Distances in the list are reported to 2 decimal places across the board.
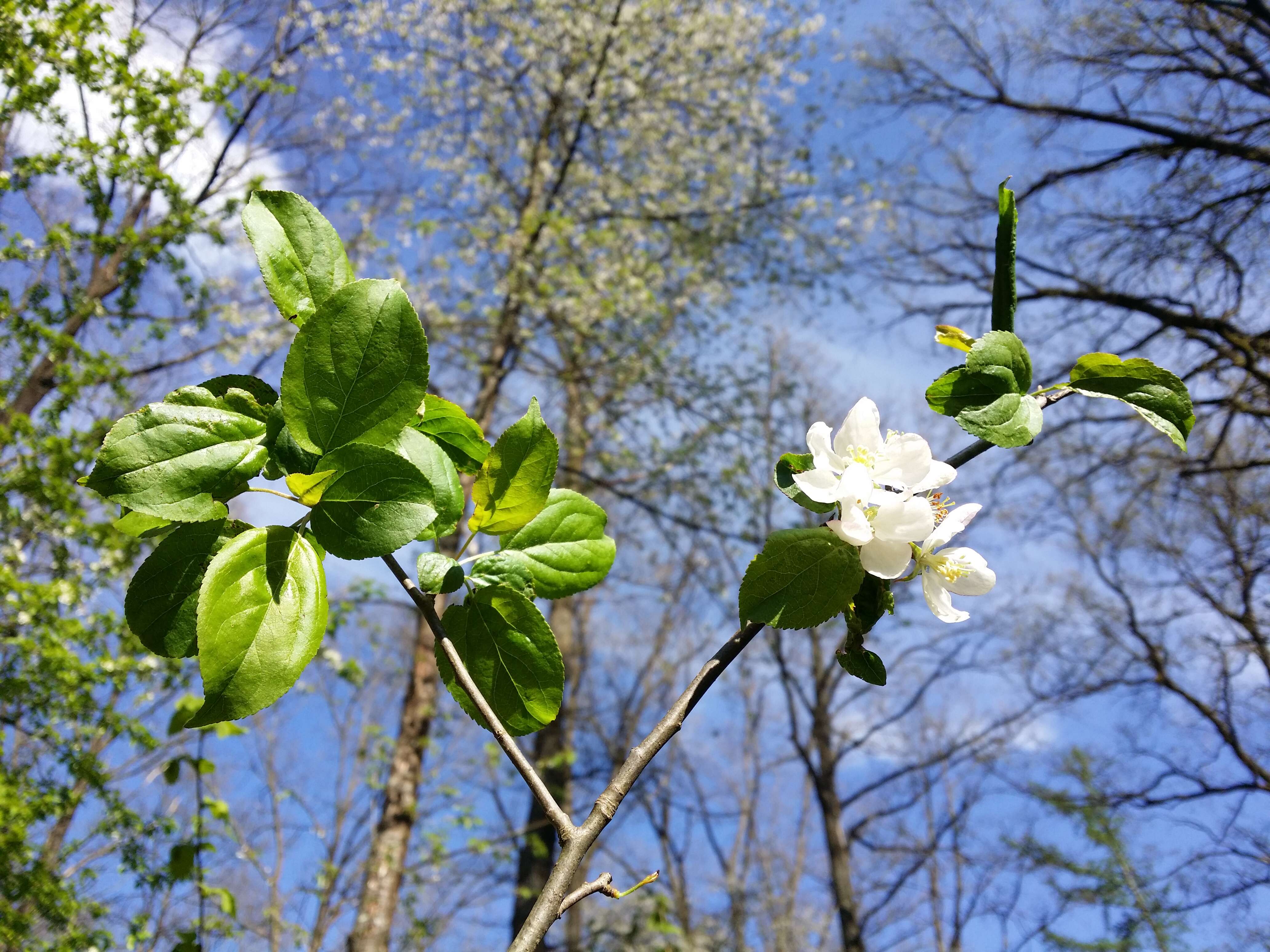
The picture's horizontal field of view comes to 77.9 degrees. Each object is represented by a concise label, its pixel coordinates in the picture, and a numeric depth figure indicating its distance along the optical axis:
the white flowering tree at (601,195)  6.53
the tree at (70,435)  3.31
